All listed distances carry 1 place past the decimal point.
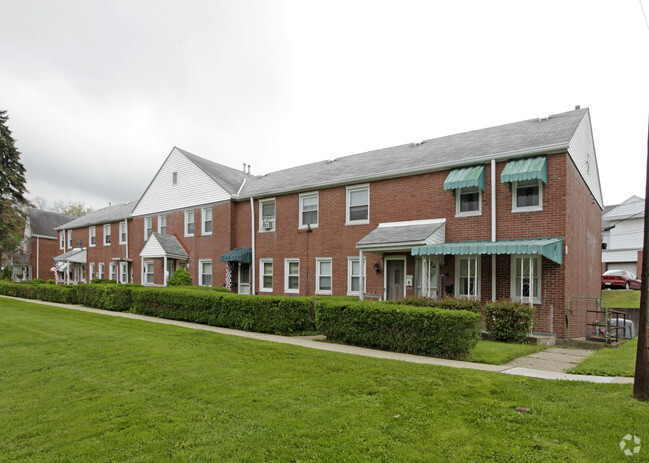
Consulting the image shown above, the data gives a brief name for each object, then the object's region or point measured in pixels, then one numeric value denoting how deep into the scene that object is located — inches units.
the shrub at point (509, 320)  426.3
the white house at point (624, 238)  1272.1
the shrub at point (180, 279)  776.3
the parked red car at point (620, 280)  1042.1
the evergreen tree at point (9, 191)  1245.4
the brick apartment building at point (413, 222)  479.8
